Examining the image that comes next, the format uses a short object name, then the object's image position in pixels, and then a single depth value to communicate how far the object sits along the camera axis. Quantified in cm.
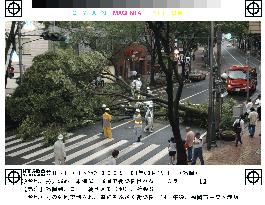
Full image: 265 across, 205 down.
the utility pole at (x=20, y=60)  1855
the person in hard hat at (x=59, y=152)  1248
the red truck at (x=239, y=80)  2789
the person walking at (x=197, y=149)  1297
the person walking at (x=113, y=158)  1053
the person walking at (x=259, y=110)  1899
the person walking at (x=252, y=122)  1638
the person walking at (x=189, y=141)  1364
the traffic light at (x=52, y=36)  1513
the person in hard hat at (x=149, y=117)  1783
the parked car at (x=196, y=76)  3622
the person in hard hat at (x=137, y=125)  1667
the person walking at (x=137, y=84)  2453
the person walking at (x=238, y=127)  1571
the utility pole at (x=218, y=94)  1578
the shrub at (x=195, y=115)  1834
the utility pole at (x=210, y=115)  1540
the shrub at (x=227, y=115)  1800
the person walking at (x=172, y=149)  1323
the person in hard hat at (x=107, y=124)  1658
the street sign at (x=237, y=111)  1836
